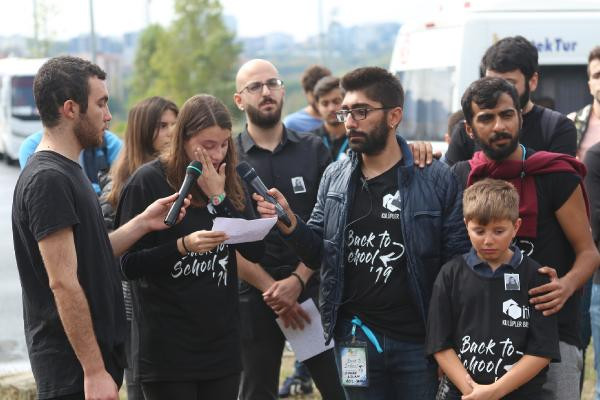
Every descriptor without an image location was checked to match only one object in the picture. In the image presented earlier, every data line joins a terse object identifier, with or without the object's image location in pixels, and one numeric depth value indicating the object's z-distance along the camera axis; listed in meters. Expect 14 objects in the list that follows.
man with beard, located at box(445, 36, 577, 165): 7.73
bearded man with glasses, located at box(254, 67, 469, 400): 7.00
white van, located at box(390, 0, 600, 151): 15.96
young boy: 6.60
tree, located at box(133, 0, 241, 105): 70.11
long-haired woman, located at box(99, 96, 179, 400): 8.71
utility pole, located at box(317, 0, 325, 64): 85.37
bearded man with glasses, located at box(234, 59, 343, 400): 9.12
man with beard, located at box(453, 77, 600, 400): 6.89
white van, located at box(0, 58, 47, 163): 46.65
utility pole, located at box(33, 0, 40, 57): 72.00
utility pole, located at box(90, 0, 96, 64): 49.08
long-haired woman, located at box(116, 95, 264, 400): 7.14
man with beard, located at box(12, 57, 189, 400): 5.97
